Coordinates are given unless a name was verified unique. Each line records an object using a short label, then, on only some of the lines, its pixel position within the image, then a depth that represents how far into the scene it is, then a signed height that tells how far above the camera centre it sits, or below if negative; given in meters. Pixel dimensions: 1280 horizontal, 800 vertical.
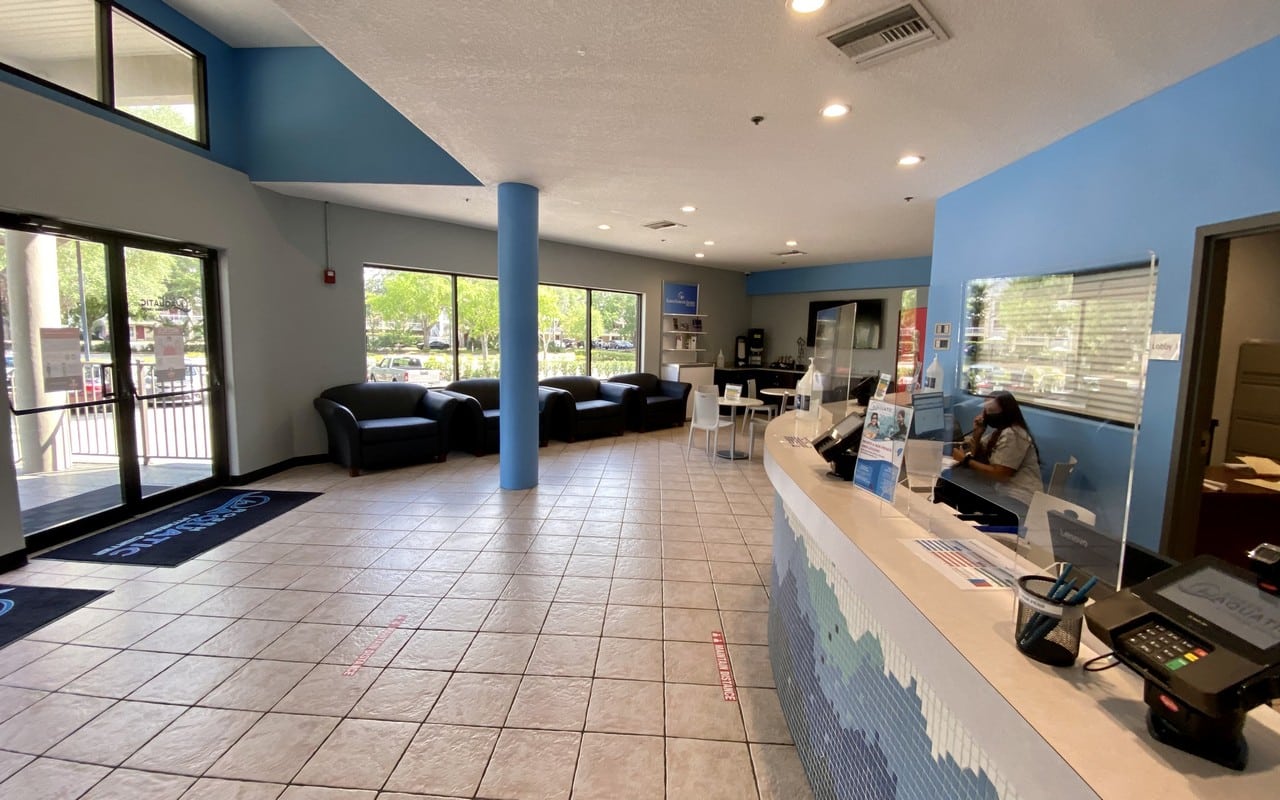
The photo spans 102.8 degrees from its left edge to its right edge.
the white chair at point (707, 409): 6.15 -0.71
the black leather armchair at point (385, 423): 5.28 -0.84
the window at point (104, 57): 3.25 +2.04
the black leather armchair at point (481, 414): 6.20 -0.83
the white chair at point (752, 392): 6.20 -0.50
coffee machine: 10.50 +0.14
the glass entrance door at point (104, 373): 3.36 -0.24
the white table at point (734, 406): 6.05 -0.64
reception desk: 0.70 -0.58
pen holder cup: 0.88 -0.48
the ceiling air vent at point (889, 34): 2.08 +1.37
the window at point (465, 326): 6.28 +0.30
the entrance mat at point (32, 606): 2.55 -1.43
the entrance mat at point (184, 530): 3.37 -1.39
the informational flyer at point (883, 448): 1.60 -0.30
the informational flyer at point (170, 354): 4.27 -0.10
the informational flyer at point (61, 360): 3.44 -0.13
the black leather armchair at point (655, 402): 7.94 -0.83
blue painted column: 4.69 +0.16
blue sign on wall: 9.25 +0.97
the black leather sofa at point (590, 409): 7.12 -0.85
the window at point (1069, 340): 1.12 +0.05
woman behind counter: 1.73 -0.32
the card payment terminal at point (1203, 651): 0.65 -0.40
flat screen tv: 8.79 +0.53
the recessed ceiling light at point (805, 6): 1.99 +1.36
